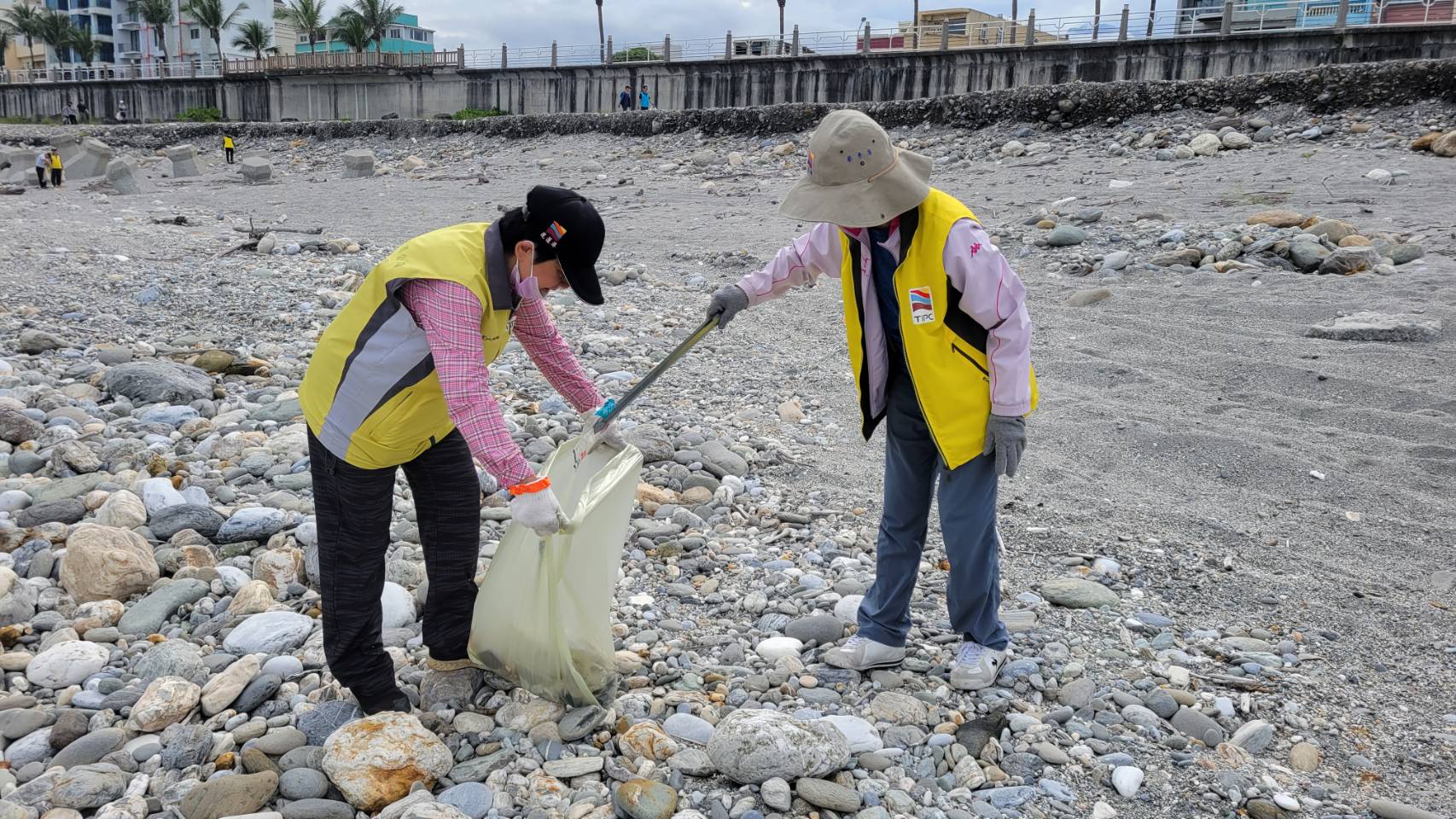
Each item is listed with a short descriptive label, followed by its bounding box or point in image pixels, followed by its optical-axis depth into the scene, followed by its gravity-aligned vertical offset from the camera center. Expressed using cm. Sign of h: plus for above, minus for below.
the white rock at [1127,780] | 242 -142
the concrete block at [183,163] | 2416 -14
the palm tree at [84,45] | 5694 +608
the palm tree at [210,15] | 5128 +715
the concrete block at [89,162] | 2398 -17
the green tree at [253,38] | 5062 +603
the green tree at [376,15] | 4419 +630
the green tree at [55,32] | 5625 +669
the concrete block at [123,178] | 2064 -46
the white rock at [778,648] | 307 -143
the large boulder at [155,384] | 554 -124
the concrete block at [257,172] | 2206 -29
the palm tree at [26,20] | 5647 +733
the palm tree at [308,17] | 4791 +668
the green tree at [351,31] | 4438 +565
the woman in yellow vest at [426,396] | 218 -51
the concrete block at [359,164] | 2172 -6
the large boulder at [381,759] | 234 -138
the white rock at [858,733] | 257 -141
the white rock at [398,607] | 318 -138
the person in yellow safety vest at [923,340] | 251 -41
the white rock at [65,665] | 283 -141
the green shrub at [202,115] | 3728 +153
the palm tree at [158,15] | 5438 +757
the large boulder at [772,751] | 240 -135
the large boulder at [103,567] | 330 -133
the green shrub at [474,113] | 3009 +152
